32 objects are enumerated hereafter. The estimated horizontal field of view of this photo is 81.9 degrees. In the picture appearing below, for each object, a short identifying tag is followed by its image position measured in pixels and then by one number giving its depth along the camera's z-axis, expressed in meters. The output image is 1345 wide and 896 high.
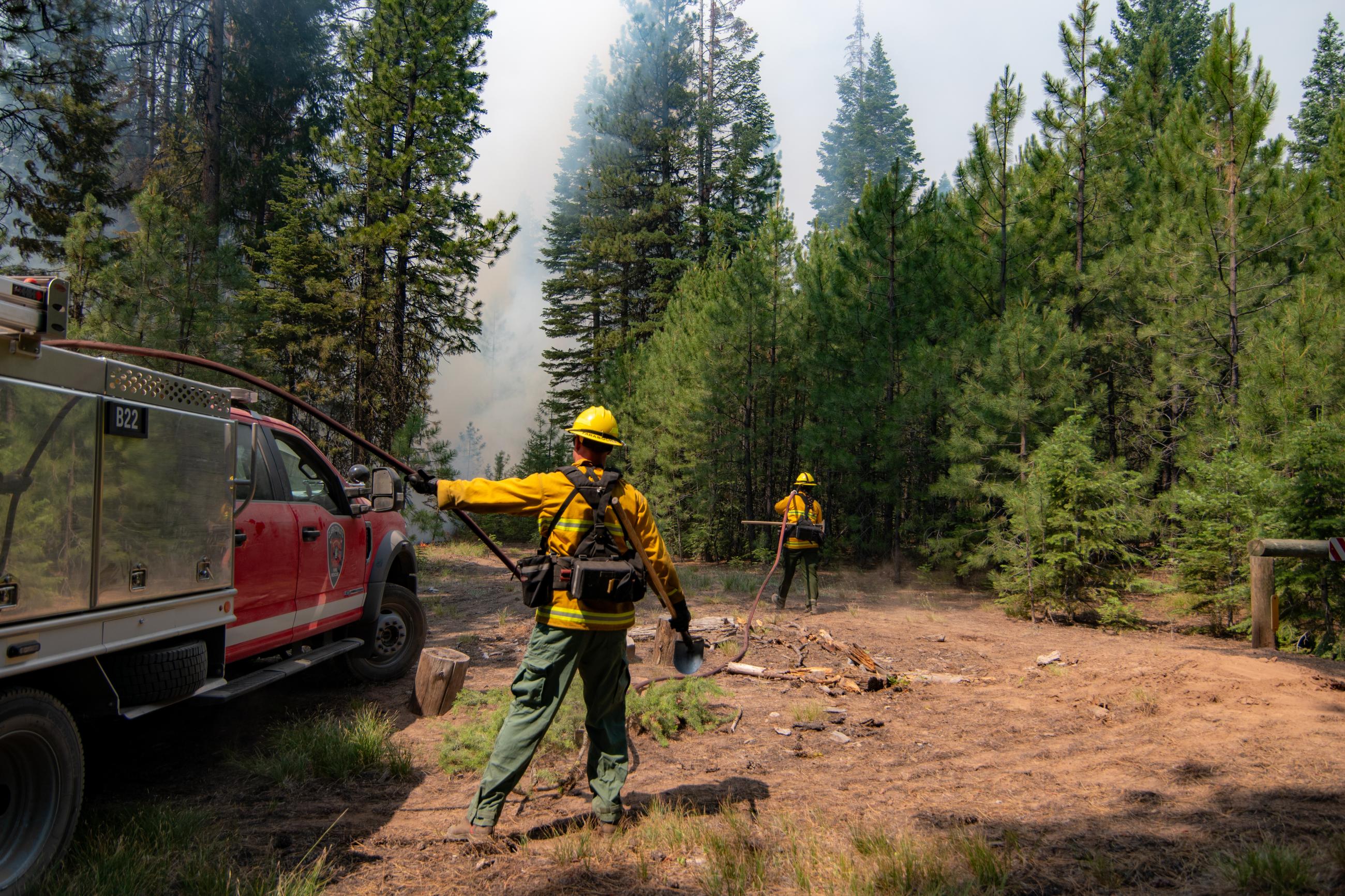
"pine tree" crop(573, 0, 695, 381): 32.16
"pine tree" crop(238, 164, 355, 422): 18.56
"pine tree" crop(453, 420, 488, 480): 37.00
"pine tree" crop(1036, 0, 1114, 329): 15.30
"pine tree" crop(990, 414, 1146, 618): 11.39
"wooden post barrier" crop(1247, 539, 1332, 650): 8.52
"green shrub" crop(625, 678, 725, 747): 6.24
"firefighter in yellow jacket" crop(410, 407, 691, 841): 4.07
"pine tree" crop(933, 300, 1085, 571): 13.91
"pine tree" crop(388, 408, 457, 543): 16.83
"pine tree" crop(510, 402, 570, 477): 29.88
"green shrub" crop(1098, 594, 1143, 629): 11.36
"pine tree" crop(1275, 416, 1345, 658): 8.87
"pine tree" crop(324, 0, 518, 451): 18.44
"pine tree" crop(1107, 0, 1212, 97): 29.94
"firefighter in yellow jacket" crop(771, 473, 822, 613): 12.75
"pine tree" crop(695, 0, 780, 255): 33.66
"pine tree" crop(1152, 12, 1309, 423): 12.01
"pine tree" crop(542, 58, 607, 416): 34.62
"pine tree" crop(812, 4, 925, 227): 50.91
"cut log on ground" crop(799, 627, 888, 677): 8.29
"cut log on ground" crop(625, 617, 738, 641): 9.66
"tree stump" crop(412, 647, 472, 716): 6.34
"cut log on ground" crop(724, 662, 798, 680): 8.16
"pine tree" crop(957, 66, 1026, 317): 15.54
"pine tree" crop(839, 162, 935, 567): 17.53
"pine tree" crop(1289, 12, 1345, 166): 31.98
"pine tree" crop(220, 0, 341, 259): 21.06
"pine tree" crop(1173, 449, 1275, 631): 9.91
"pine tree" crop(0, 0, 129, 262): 11.09
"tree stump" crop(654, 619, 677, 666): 8.34
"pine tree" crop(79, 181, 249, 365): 14.64
